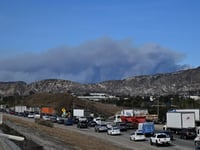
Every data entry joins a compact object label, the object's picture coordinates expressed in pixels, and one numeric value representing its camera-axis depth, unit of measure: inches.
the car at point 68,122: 4106.8
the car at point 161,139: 2010.3
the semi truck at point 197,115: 2770.7
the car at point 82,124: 3597.4
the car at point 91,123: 3816.2
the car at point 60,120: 4306.6
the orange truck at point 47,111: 5808.1
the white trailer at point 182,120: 2605.8
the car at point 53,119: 4642.0
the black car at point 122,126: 3125.0
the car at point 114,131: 2817.4
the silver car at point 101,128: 3147.1
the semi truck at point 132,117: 3473.4
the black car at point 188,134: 2415.1
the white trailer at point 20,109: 6712.6
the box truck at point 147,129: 2620.6
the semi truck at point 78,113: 4935.0
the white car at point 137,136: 2319.3
